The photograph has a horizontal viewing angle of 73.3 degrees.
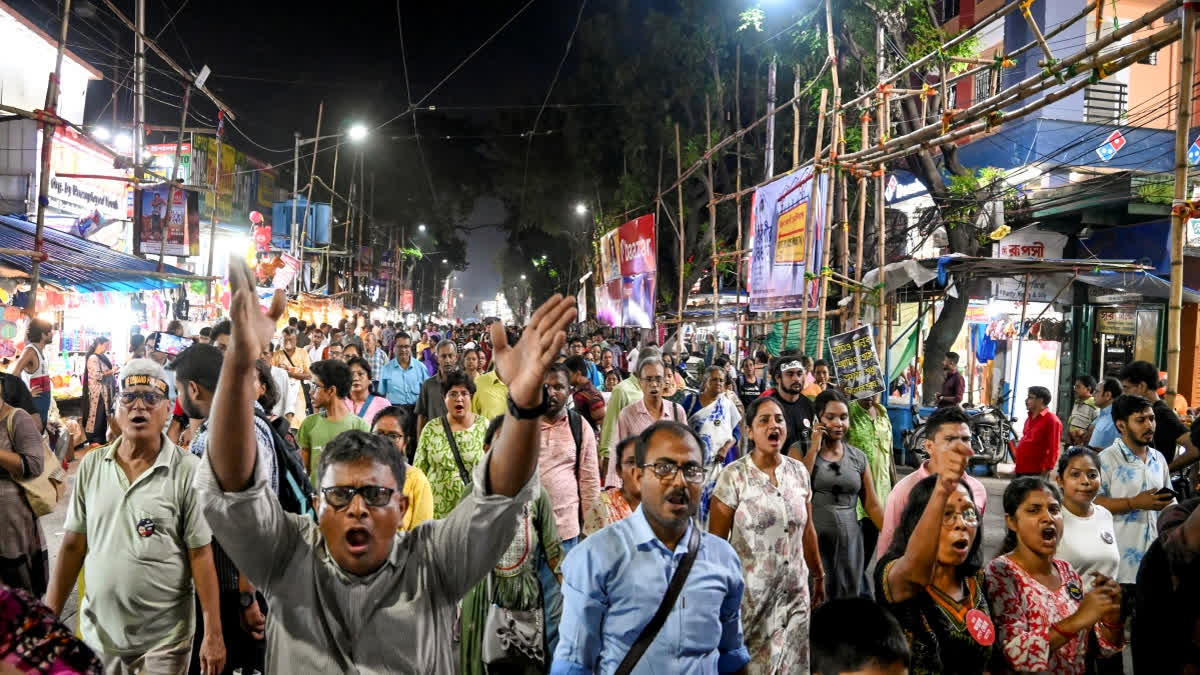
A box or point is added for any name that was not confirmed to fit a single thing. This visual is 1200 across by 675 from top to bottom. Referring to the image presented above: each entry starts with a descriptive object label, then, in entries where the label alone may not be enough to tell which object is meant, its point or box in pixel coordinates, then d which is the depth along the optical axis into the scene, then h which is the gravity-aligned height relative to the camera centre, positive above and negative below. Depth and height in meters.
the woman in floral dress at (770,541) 4.23 -1.02
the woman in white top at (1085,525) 4.21 -0.83
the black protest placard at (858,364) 7.48 -0.07
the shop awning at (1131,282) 13.25 +1.46
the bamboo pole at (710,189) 15.28 +3.37
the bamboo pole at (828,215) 9.05 +1.59
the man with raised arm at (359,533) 1.98 -0.54
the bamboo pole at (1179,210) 4.61 +0.94
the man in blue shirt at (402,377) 9.91 -0.53
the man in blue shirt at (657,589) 2.77 -0.86
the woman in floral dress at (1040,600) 3.26 -0.97
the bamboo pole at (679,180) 17.61 +3.86
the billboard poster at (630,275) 16.86 +1.61
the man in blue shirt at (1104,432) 6.67 -0.53
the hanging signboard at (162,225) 14.52 +1.77
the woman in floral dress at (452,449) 5.25 -0.75
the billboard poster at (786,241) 9.37 +1.40
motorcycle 12.66 -1.16
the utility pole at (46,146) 10.06 +2.17
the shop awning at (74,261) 11.67 +0.92
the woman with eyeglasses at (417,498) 4.34 -0.89
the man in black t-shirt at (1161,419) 5.80 -0.36
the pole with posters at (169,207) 14.42 +2.10
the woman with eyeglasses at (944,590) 3.17 -0.94
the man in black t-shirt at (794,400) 7.34 -0.44
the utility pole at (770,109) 13.63 +4.17
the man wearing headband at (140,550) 3.31 -0.96
